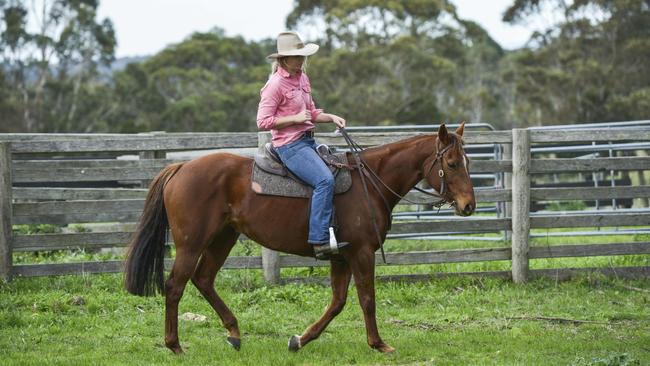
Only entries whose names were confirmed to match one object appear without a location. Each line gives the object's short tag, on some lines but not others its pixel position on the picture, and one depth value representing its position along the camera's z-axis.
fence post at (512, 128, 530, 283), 20.56
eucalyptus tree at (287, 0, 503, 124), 85.37
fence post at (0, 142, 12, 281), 19.06
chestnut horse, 14.30
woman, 14.18
